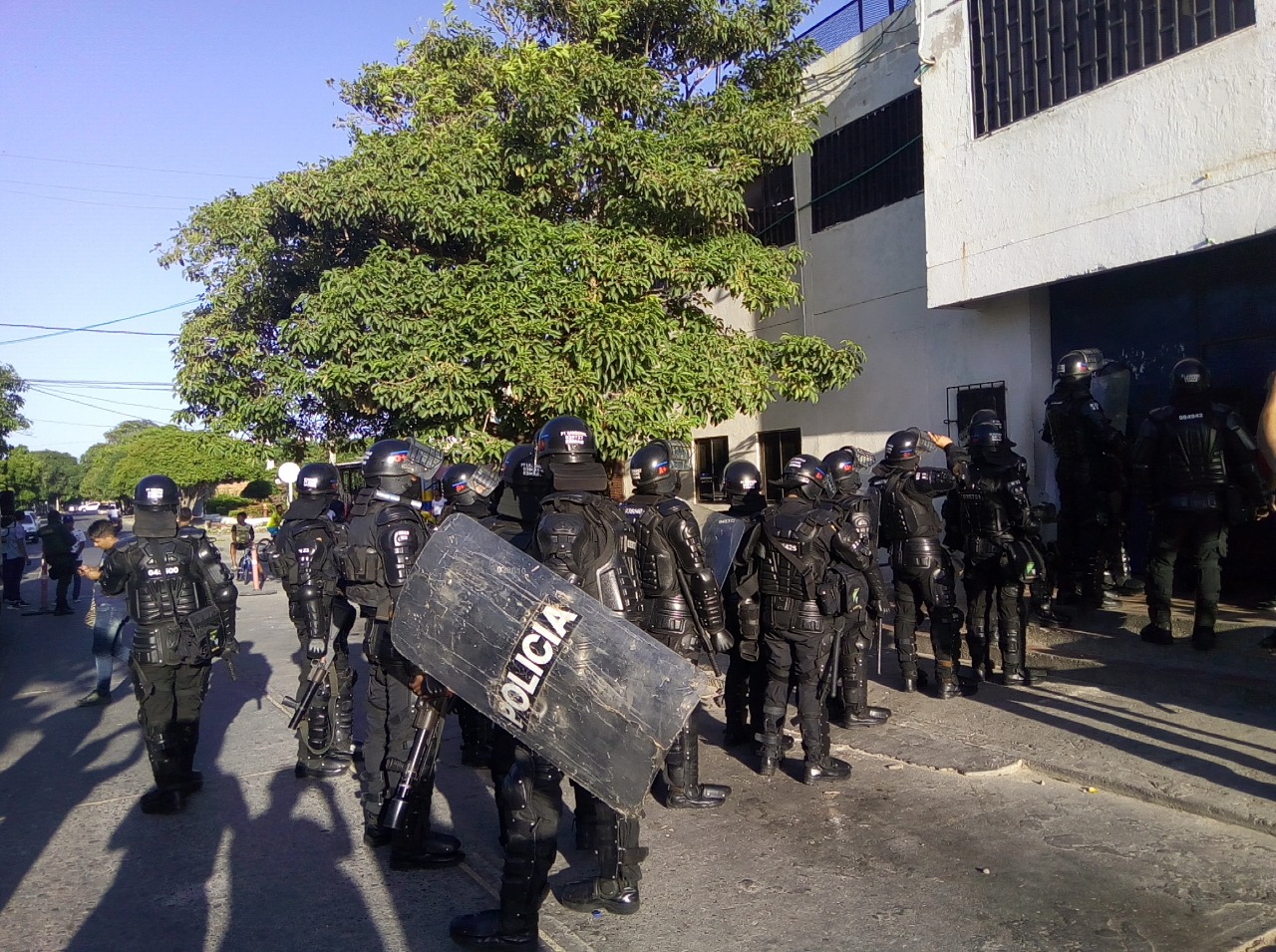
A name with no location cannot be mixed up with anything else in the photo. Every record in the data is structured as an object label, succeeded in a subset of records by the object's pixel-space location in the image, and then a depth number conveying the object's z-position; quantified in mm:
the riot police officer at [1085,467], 7520
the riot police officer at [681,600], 4938
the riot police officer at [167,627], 5219
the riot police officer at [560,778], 3445
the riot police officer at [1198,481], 6445
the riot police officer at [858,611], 5441
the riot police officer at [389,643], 4270
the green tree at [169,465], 54781
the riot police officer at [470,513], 5402
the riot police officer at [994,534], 6539
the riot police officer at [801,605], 5121
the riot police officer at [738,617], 5492
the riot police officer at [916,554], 6559
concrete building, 6832
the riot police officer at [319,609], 5656
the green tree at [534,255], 9734
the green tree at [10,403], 38438
